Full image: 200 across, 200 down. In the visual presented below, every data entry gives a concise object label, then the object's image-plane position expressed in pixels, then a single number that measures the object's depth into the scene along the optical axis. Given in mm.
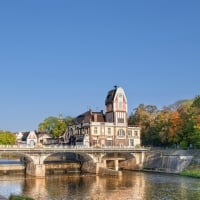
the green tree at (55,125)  133375
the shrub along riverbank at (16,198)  34091
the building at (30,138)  152838
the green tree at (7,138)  144625
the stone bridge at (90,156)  74938
